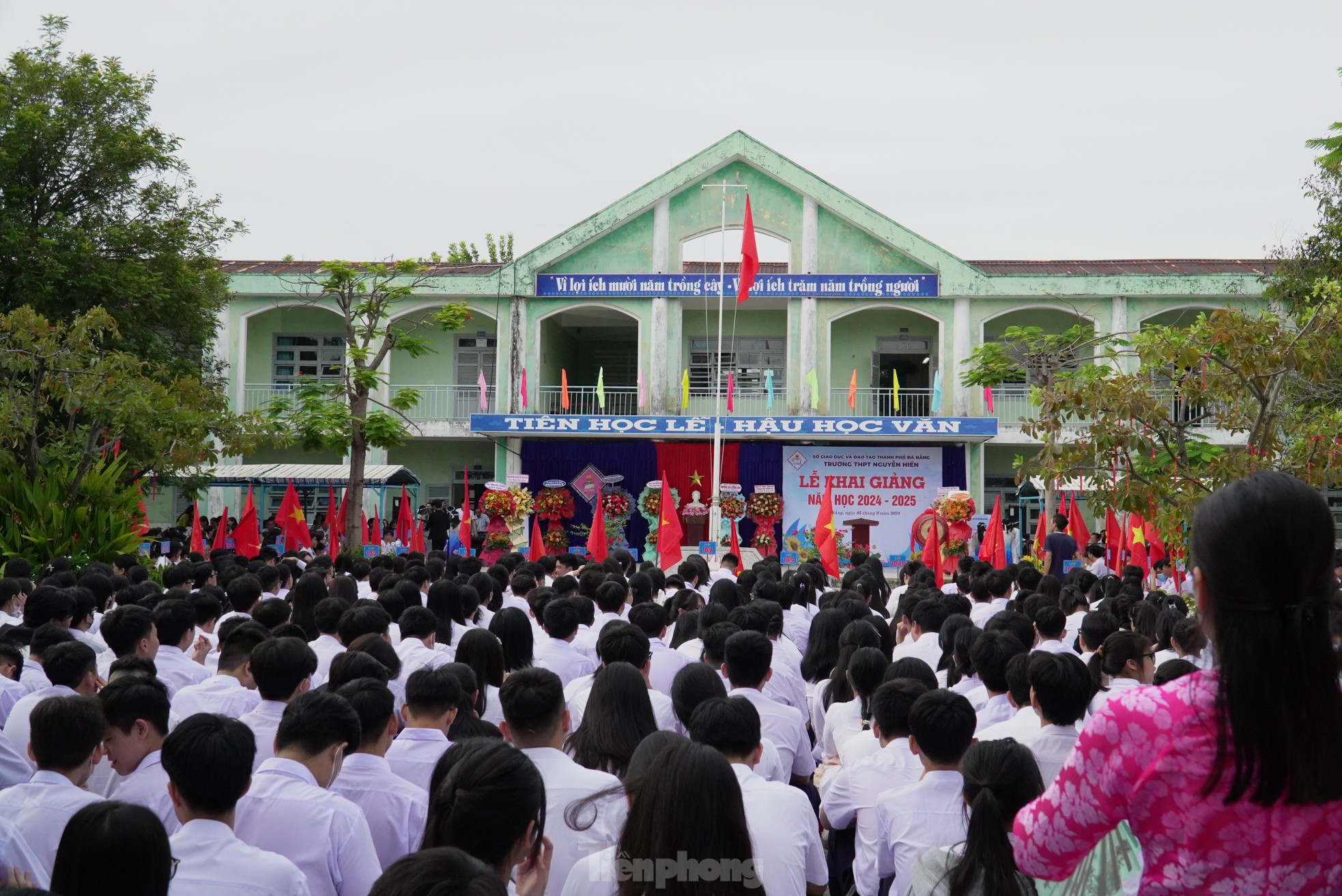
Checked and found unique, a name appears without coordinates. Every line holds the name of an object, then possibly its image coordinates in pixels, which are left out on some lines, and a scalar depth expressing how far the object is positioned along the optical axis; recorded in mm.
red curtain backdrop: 23656
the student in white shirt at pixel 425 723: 4145
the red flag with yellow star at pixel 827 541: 13680
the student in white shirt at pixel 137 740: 3727
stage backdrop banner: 23328
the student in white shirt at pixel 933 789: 3580
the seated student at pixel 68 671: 4578
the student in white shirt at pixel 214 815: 2791
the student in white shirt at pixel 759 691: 4844
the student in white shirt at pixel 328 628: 6195
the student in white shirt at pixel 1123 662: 5371
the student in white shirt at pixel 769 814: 3207
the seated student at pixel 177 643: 5730
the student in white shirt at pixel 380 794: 3736
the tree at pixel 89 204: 17359
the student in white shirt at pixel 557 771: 3379
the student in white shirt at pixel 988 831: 2643
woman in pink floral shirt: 1760
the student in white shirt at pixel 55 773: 3256
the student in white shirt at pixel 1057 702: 4094
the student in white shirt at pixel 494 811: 2576
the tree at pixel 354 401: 15266
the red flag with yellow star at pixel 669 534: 14422
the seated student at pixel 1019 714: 4305
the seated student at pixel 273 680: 4395
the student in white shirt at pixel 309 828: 3232
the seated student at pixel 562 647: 6301
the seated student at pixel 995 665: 4945
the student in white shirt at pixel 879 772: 4117
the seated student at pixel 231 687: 4922
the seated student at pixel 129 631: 5535
